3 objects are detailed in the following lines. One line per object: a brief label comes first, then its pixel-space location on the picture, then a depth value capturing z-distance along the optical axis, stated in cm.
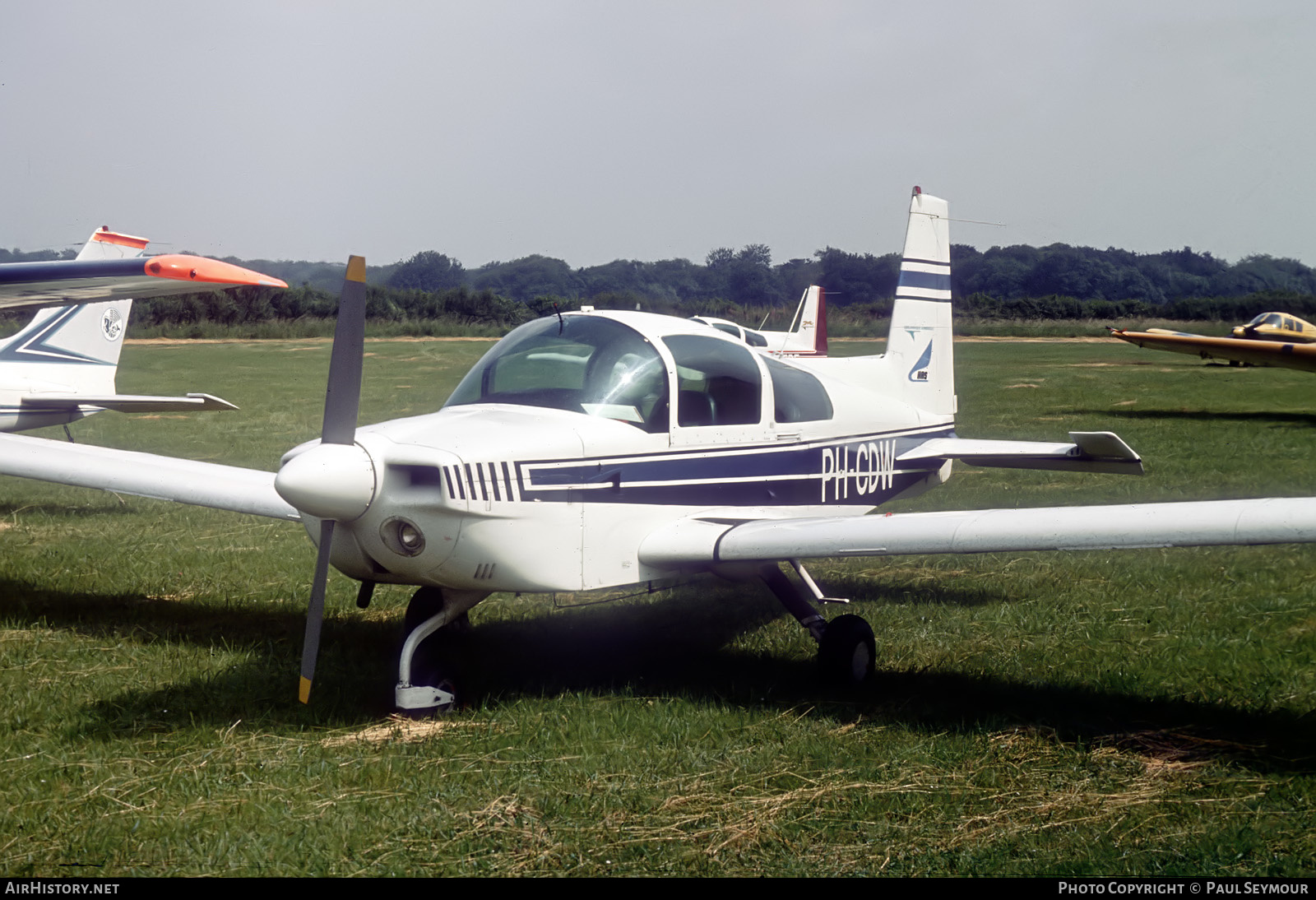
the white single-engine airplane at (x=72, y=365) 1196
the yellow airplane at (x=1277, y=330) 2606
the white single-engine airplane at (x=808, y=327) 2500
